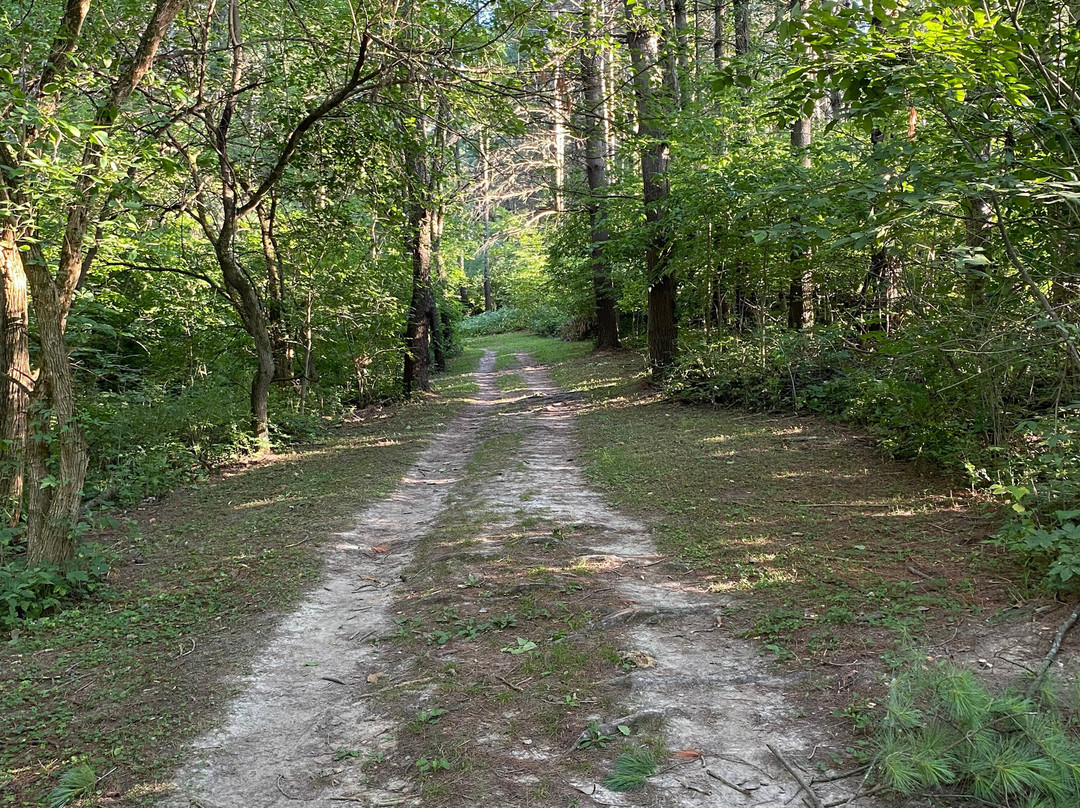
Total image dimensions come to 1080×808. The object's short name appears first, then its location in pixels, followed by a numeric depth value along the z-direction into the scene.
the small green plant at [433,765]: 3.07
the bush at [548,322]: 35.63
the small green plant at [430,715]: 3.47
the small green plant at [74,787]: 2.96
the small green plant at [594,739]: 3.14
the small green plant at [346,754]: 3.25
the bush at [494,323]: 46.88
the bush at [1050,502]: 3.88
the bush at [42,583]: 4.92
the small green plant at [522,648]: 4.12
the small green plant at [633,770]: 2.85
